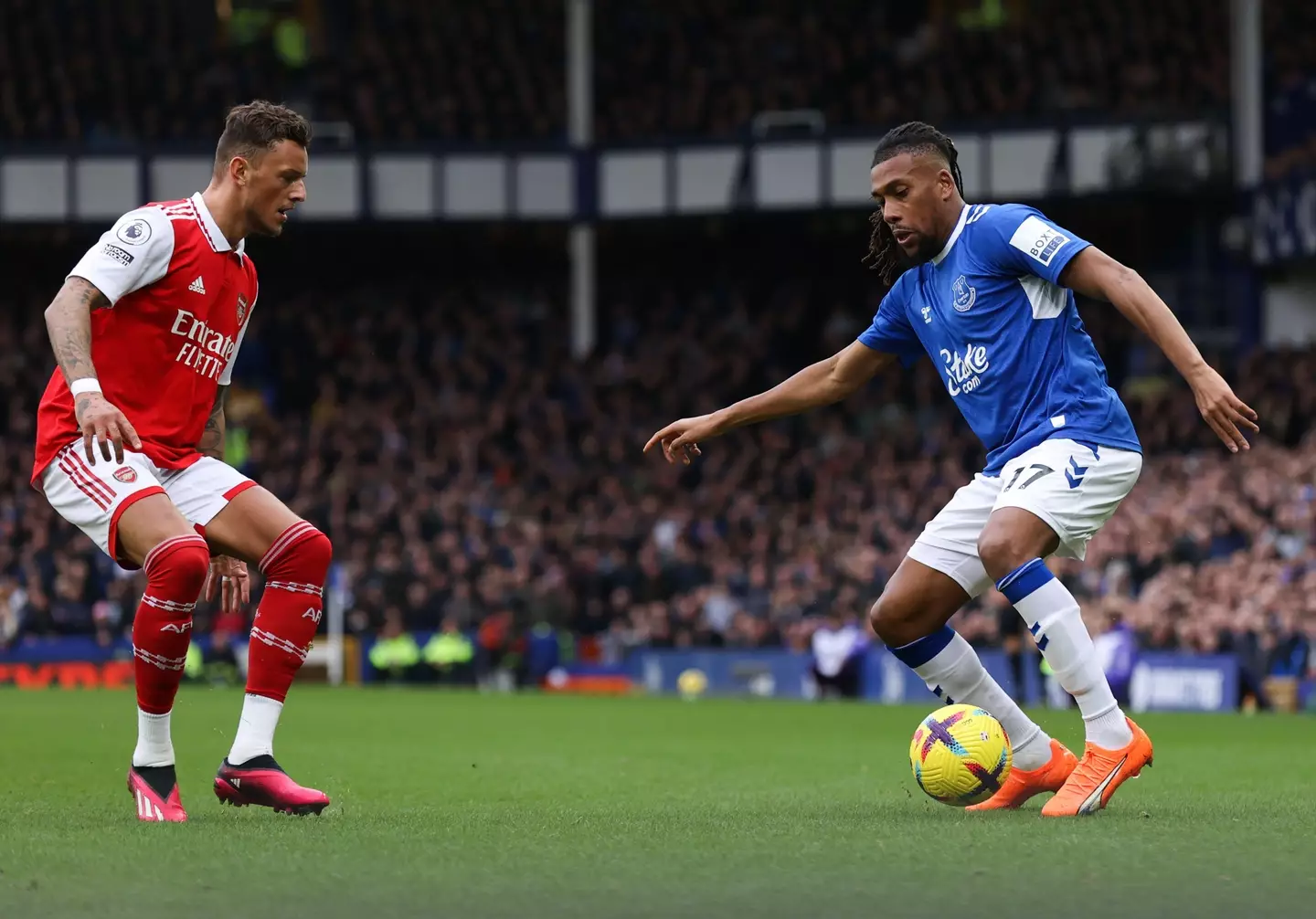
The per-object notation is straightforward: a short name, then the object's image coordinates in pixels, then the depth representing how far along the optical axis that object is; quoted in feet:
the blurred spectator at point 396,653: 88.12
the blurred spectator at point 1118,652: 65.41
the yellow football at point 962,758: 22.34
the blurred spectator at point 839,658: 76.48
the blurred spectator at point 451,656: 87.66
